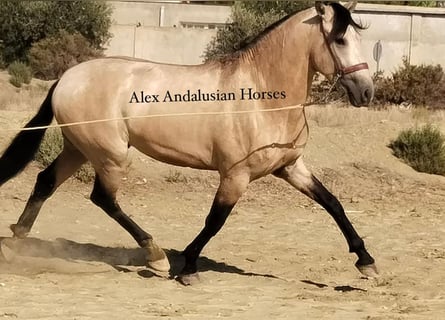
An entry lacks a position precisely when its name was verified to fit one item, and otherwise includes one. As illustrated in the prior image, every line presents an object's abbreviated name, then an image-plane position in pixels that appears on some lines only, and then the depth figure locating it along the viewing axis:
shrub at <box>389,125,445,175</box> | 12.58
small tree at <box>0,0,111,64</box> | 27.58
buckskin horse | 6.84
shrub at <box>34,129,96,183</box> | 11.75
